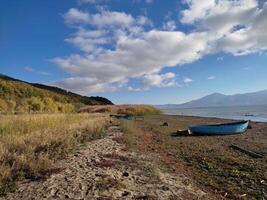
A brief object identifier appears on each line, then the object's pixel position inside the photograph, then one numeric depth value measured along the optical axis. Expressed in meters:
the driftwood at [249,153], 7.10
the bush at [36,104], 18.58
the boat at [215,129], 12.75
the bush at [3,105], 15.72
